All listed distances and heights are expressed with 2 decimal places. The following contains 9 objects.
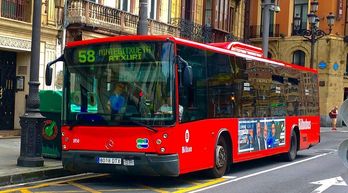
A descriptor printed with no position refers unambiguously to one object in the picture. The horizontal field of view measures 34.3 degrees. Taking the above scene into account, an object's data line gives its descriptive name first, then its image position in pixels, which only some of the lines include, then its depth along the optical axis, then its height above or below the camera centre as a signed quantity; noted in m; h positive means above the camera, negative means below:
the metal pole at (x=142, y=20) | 15.20 +2.06
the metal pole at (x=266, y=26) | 24.53 +3.19
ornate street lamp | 29.81 +4.24
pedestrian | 37.09 -1.06
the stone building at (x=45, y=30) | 18.66 +2.28
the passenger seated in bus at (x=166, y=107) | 10.19 -0.19
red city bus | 10.21 -0.20
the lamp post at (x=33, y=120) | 11.66 -0.56
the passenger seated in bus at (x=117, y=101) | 10.48 -0.11
